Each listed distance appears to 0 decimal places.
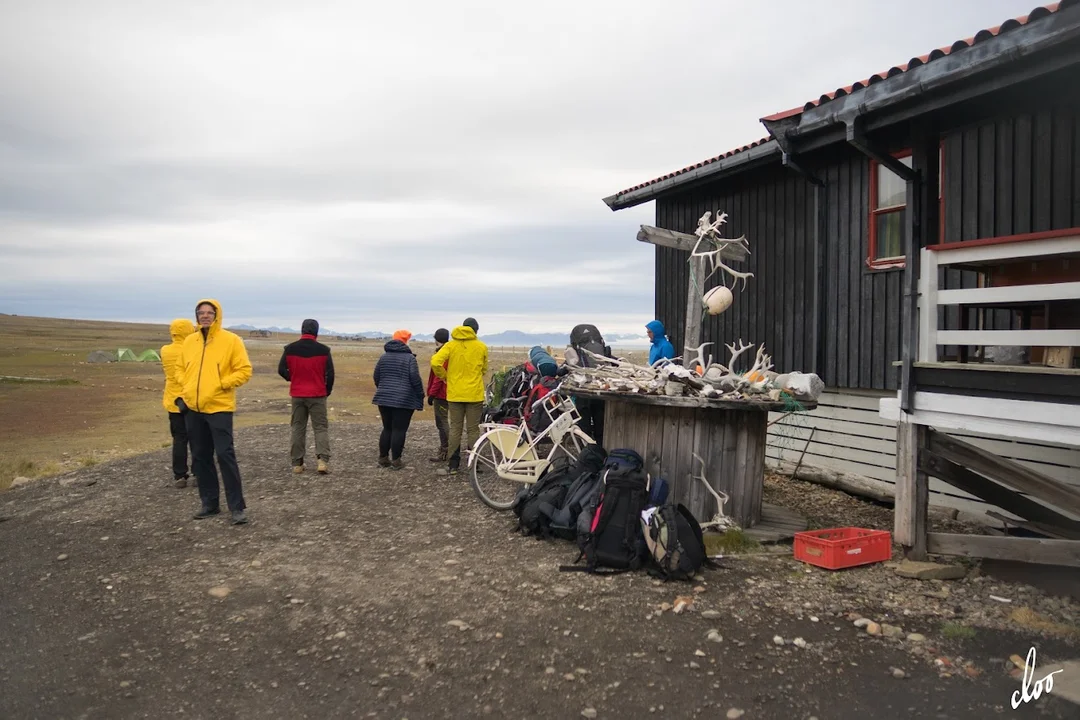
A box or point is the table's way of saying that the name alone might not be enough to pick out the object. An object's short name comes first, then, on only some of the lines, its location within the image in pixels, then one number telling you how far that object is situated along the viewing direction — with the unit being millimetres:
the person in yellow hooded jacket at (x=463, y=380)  9516
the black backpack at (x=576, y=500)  6480
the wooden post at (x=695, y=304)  7309
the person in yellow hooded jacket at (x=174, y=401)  8742
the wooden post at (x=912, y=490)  5828
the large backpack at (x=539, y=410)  8430
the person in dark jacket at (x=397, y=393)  9922
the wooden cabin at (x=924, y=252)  4945
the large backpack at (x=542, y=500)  6699
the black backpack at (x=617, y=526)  5695
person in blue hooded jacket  8578
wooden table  6488
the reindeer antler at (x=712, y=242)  7227
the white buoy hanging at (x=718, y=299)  7014
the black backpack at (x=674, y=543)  5414
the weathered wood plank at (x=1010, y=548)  5180
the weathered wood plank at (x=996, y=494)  5812
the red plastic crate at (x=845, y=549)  5625
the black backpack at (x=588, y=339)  9539
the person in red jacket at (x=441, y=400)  10727
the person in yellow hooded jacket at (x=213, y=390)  6980
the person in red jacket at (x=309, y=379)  9375
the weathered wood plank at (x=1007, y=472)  5059
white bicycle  7766
